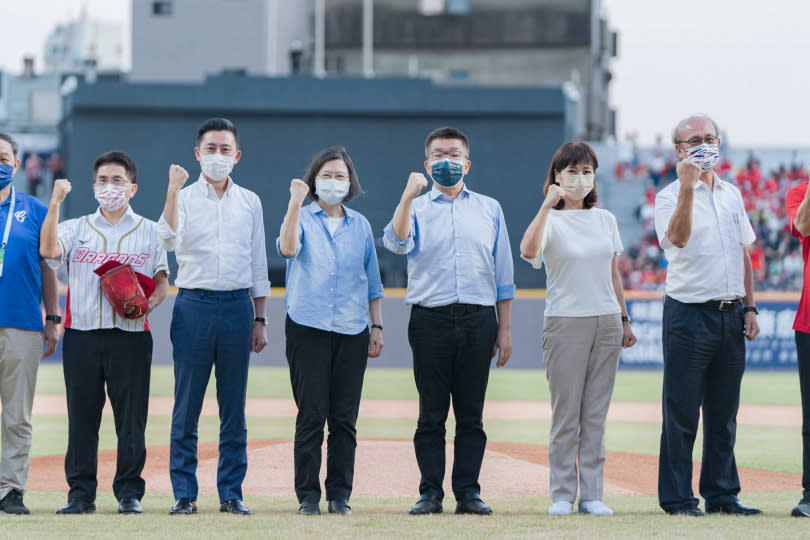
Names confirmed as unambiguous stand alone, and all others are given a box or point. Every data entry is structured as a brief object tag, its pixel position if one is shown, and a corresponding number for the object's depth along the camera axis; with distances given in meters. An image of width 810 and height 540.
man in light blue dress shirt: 14.08
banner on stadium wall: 47.81
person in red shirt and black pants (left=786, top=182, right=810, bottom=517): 13.73
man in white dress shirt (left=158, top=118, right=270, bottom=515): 13.98
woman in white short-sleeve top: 13.93
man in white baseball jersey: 14.01
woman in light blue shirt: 14.01
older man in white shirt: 13.86
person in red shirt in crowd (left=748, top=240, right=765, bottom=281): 56.91
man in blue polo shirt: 13.99
